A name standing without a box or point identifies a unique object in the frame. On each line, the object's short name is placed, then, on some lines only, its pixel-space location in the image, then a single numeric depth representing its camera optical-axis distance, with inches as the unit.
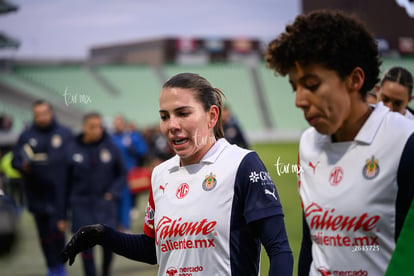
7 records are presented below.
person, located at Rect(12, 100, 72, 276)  277.4
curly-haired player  76.4
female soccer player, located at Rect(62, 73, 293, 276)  87.0
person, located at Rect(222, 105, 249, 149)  334.2
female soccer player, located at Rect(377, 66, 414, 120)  114.3
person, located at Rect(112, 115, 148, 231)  324.2
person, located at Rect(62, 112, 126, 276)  251.6
